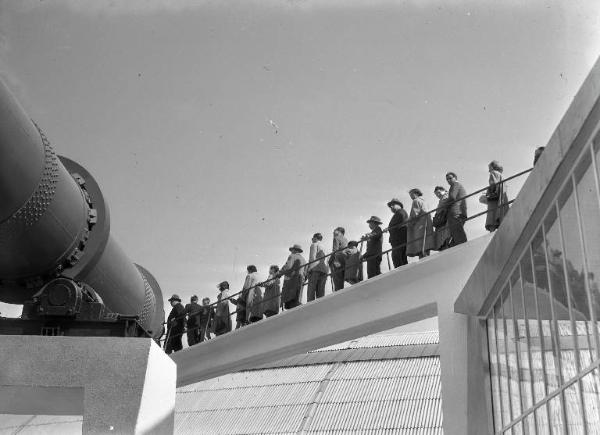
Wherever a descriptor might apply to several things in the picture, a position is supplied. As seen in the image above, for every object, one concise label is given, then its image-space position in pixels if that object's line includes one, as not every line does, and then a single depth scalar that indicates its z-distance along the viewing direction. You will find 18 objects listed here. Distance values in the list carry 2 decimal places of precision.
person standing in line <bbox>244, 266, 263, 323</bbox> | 18.66
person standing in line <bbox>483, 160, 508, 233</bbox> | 14.52
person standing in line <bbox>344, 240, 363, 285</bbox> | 16.88
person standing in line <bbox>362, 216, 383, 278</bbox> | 16.39
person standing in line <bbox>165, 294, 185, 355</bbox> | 19.97
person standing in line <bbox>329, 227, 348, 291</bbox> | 17.11
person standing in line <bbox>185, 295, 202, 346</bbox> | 19.99
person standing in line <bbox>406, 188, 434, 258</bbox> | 15.49
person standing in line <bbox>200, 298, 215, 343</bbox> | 19.77
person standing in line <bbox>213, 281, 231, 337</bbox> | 19.61
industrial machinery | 10.46
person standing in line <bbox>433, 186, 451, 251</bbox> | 15.20
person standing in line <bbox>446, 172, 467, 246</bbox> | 14.95
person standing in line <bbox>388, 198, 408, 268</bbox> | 15.96
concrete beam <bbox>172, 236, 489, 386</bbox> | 14.63
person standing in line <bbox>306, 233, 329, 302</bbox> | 17.58
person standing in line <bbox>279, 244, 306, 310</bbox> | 17.97
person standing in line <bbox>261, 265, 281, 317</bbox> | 18.36
